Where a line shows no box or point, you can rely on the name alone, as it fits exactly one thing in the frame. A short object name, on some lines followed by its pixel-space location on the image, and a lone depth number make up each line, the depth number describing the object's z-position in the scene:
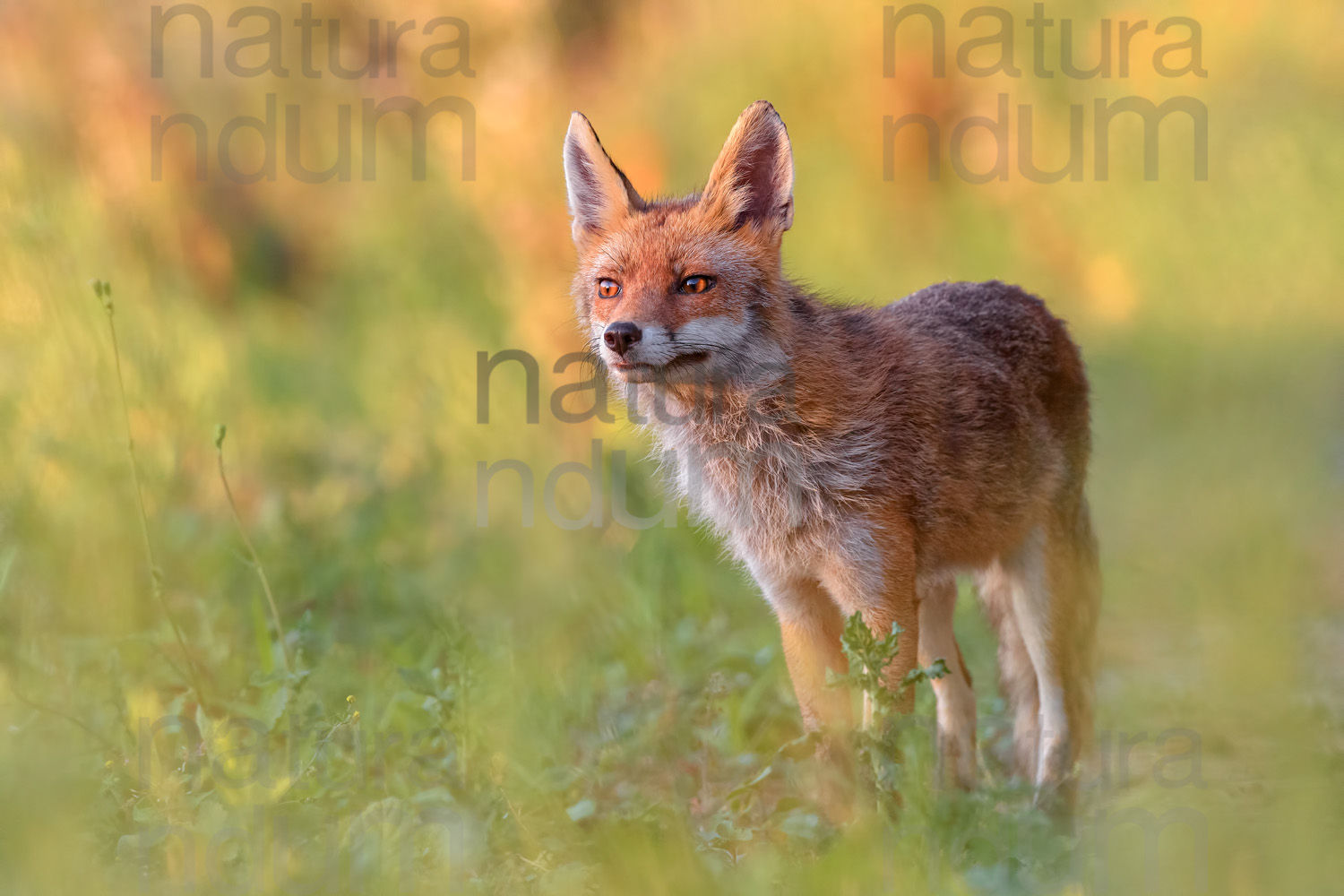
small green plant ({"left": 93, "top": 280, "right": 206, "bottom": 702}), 7.75
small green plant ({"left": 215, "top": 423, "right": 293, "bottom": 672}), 7.63
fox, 7.88
